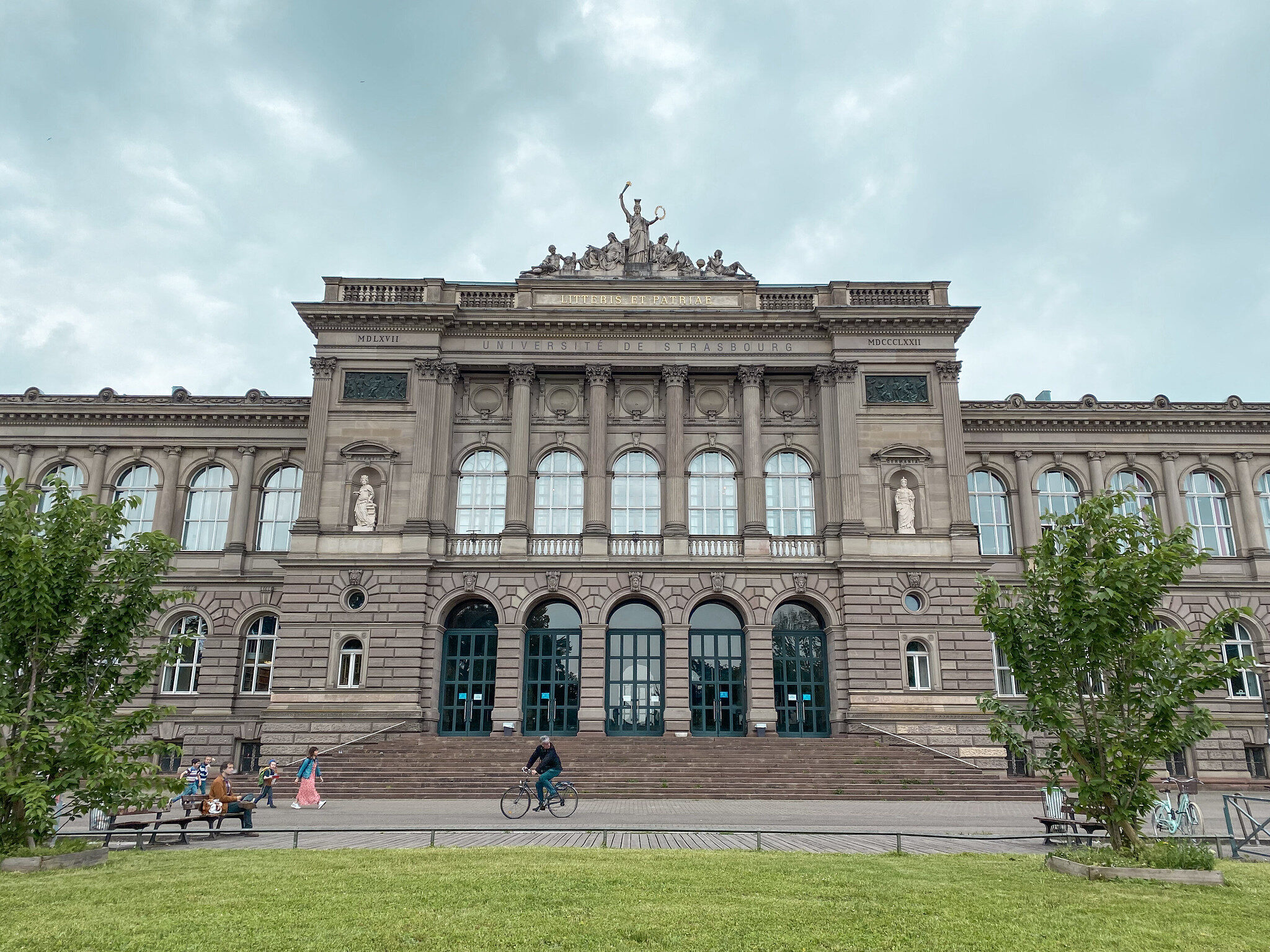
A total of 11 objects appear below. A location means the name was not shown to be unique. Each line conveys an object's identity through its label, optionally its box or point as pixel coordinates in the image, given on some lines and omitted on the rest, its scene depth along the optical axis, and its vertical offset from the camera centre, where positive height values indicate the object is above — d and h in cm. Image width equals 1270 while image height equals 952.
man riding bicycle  2415 -184
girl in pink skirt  2883 -298
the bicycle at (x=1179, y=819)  2109 -288
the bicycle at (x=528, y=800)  2480 -302
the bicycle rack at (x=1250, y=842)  1769 -279
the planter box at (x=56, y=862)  1443 -270
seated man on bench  2123 -257
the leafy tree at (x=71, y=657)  1505 +49
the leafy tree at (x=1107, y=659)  1512 +57
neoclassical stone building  3934 +836
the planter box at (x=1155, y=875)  1374 -260
